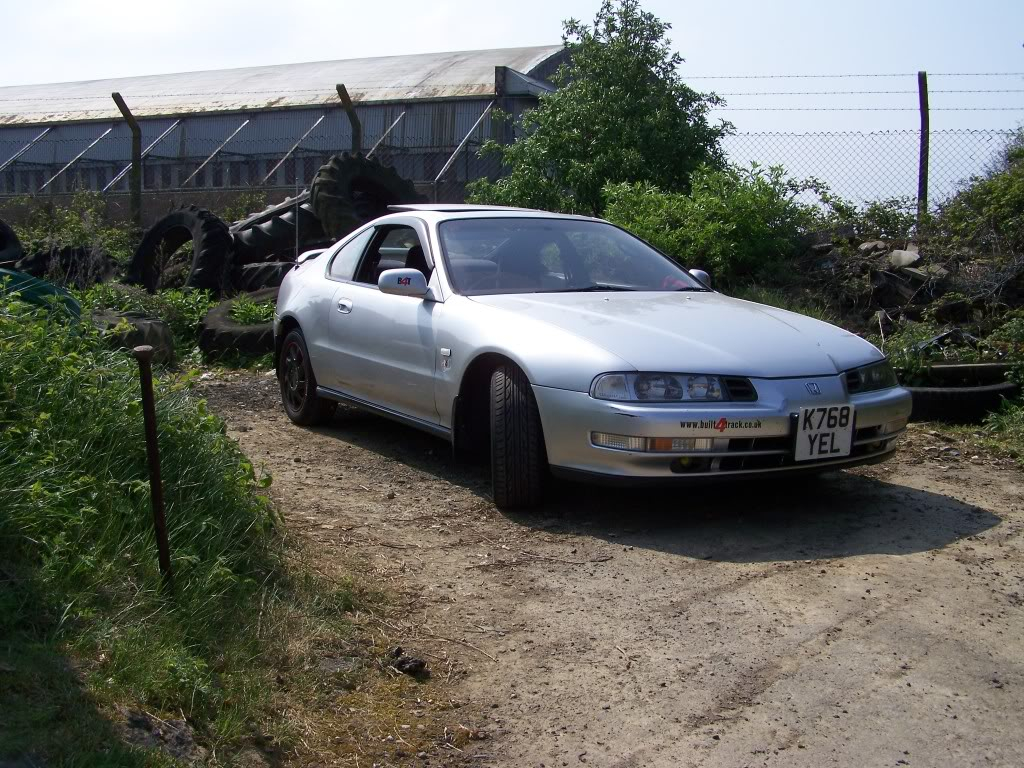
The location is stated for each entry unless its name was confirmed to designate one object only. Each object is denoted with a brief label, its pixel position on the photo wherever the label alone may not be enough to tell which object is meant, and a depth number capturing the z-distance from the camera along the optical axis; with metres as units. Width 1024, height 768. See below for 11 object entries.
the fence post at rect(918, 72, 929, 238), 10.30
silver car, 4.40
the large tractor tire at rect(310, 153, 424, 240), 11.24
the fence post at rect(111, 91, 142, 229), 14.77
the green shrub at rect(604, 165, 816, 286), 8.96
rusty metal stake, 3.08
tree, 11.05
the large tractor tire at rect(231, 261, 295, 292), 11.50
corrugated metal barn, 20.42
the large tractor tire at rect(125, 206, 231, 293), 11.36
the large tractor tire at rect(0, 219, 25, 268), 12.52
